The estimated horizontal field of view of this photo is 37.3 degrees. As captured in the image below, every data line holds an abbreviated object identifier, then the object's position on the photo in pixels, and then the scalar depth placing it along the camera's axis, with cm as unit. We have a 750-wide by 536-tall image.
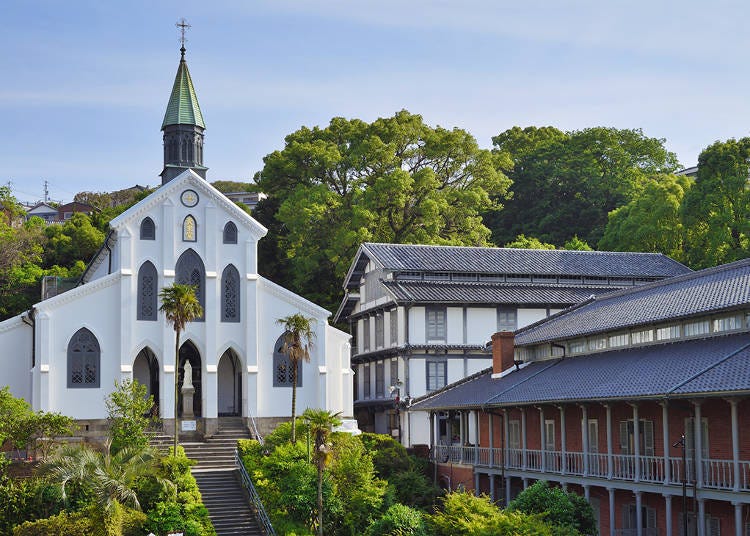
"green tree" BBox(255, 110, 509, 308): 6956
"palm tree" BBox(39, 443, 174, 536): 3675
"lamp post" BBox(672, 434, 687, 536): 2896
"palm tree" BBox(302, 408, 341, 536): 3631
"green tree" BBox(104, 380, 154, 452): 4366
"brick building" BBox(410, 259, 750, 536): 2975
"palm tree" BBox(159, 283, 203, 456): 4422
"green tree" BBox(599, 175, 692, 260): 6844
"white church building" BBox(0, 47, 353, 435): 4903
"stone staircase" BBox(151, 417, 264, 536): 4069
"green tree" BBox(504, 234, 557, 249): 7288
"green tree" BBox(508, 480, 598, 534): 3139
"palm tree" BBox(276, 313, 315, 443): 4619
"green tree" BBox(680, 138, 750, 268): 6178
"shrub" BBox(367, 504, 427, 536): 3331
